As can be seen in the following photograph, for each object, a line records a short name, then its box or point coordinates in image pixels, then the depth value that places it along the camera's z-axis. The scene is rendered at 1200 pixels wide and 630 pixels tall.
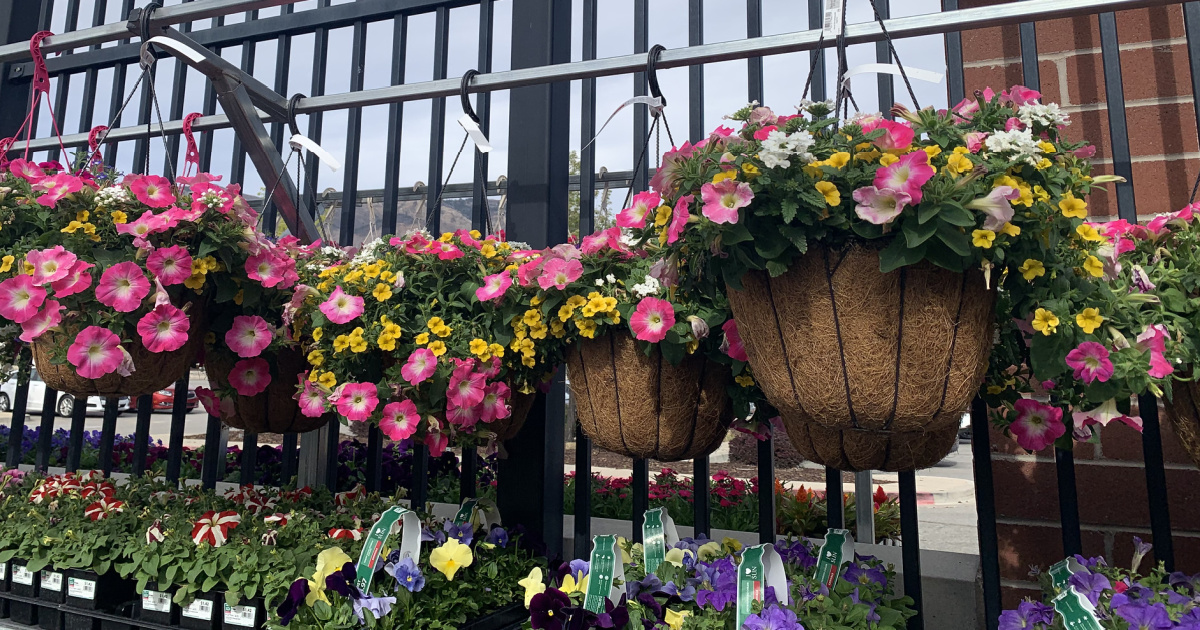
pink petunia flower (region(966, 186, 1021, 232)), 0.77
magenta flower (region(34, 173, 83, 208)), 1.32
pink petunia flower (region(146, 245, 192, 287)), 1.28
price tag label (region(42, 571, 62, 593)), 1.54
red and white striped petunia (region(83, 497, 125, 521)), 1.65
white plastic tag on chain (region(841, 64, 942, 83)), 1.05
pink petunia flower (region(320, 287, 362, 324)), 1.26
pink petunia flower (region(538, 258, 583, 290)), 1.16
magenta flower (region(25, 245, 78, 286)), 1.22
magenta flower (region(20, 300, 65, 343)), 1.23
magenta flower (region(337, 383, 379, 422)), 1.22
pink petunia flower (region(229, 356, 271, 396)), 1.51
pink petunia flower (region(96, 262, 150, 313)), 1.23
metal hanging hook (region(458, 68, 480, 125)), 1.57
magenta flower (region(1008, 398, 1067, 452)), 1.04
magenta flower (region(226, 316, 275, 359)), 1.42
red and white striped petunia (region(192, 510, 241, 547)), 1.44
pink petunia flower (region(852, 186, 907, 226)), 0.78
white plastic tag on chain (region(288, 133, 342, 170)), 1.57
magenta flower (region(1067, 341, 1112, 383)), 0.86
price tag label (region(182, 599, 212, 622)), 1.36
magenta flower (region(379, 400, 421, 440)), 1.21
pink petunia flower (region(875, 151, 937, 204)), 0.77
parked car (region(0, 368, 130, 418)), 13.82
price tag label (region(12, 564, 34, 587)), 1.57
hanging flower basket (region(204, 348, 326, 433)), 1.57
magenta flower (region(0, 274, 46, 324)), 1.23
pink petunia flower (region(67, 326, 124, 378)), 1.21
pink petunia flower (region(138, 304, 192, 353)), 1.25
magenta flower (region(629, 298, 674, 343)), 1.06
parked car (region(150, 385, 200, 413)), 14.68
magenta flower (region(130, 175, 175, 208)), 1.33
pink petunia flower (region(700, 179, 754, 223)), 0.82
